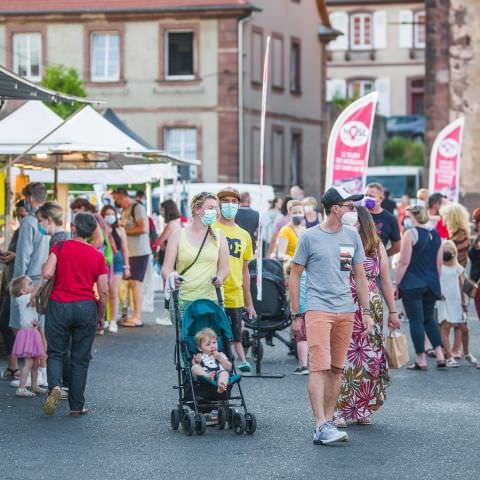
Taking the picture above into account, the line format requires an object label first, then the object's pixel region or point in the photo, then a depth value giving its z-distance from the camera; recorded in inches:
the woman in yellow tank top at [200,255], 486.3
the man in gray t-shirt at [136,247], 869.8
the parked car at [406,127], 3339.1
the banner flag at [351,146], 929.5
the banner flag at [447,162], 1229.7
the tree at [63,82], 2005.4
